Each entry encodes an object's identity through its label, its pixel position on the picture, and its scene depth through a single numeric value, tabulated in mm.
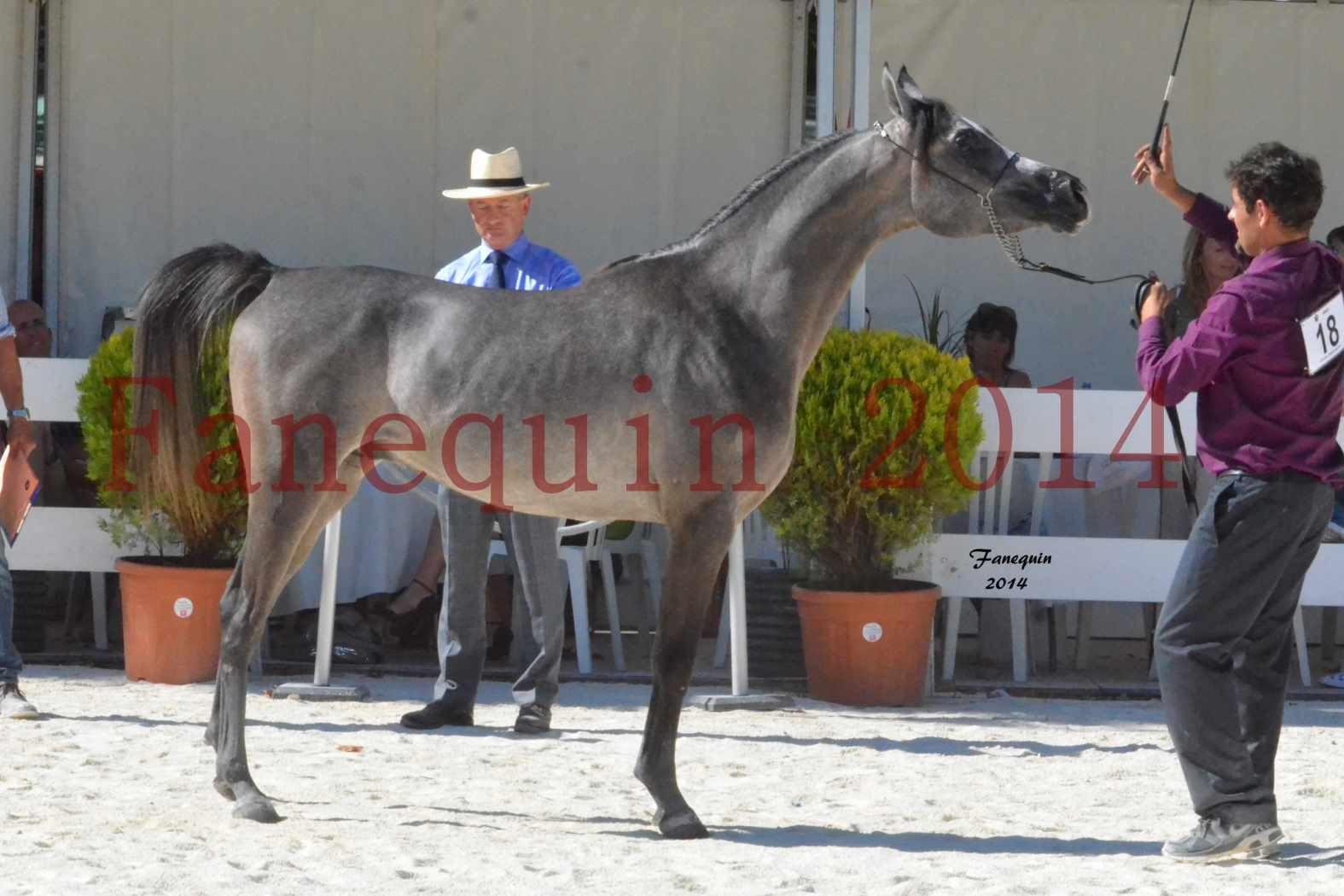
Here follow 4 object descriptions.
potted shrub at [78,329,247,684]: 13898
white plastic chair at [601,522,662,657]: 15531
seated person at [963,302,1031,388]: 16500
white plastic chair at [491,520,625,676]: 14805
